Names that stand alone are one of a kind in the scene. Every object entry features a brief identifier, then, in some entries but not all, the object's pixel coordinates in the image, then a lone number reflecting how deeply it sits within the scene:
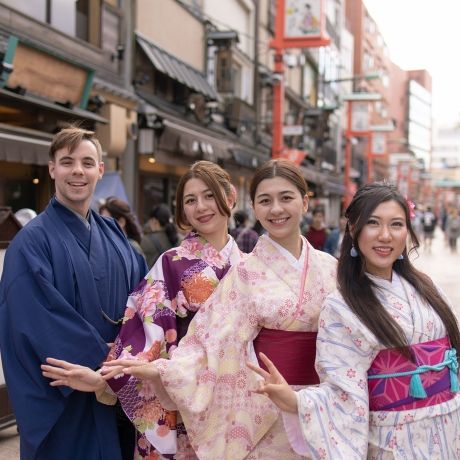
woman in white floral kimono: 1.91
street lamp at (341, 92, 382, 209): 27.86
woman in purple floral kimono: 2.38
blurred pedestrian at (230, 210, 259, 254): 6.43
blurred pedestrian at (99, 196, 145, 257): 5.14
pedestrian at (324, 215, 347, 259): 9.25
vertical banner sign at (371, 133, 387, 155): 35.53
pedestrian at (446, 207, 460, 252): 21.16
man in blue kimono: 2.28
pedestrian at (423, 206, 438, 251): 22.34
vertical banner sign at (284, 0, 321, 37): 11.70
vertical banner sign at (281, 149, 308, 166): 13.38
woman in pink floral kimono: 2.19
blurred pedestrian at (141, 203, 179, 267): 5.77
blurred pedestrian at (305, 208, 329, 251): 8.69
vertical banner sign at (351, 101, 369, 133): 27.92
